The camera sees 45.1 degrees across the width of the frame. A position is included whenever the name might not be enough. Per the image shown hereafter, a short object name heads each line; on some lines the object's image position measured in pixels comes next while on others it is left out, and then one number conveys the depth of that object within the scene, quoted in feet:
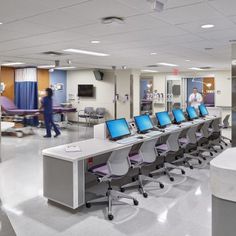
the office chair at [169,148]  16.81
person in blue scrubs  31.68
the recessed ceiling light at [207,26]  12.95
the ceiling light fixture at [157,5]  8.84
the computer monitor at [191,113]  23.78
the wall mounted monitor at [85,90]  42.91
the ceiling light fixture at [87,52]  20.83
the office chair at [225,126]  26.70
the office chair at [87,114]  41.65
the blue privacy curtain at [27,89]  38.99
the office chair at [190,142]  19.43
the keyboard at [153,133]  16.17
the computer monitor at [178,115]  21.39
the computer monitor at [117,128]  14.88
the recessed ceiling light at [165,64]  31.04
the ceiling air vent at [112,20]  11.58
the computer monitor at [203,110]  26.08
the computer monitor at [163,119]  19.30
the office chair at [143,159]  14.35
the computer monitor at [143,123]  17.11
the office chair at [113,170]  12.17
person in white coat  33.35
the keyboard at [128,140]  14.24
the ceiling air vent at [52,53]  22.00
